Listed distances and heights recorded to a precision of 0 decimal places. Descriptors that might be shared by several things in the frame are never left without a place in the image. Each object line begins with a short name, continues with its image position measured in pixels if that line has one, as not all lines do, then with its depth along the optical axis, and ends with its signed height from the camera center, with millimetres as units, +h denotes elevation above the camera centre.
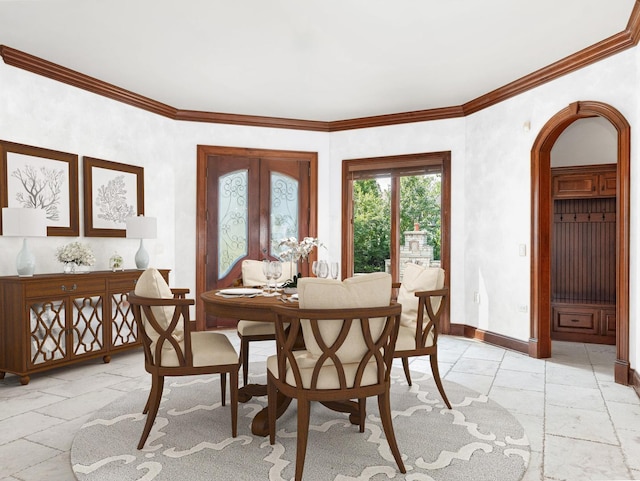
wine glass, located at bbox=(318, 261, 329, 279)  3162 -211
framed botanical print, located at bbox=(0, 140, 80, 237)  3938 +519
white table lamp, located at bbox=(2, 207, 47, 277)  3602 +105
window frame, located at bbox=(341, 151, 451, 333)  5703 +677
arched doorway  4285 +175
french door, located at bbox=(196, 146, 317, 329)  5848 +425
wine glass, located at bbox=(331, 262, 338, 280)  3225 -216
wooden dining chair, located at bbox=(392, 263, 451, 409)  3005 -527
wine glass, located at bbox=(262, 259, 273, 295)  3121 -213
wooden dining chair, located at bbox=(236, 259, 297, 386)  3426 -711
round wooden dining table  2592 -417
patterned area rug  2221 -1122
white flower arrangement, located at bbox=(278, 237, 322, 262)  3316 -65
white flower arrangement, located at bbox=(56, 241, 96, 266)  4109 -125
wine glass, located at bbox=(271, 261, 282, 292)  3119 -207
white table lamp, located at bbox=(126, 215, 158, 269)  4711 +92
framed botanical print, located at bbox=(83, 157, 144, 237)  4645 +474
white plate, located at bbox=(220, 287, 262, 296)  3066 -358
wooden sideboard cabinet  3645 -681
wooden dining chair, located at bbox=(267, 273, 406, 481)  2121 -502
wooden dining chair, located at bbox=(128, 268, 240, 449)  2477 -613
